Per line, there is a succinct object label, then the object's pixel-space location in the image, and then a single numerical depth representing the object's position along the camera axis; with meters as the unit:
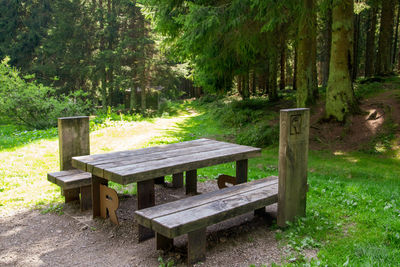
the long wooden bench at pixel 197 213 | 3.18
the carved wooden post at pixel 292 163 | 3.88
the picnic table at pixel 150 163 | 3.90
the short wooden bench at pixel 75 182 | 4.71
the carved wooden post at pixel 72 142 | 5.25
